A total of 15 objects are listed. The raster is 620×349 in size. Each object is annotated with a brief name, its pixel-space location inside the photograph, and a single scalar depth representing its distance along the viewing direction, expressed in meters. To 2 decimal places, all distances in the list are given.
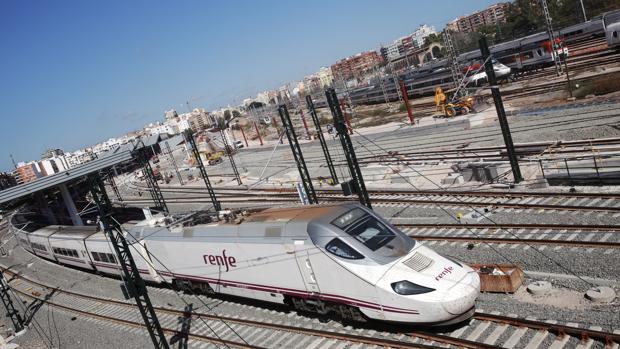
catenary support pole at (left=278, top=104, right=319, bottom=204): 26.27
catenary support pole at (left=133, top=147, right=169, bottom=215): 36.20
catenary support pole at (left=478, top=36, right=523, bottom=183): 23.16
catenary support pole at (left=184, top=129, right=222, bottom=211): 36.97
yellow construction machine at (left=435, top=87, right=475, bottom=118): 50.88
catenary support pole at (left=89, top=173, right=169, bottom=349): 14.73
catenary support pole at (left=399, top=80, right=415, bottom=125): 53.22
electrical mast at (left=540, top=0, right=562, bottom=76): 44.34
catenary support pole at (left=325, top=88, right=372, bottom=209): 20.06
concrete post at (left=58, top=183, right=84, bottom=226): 49.12
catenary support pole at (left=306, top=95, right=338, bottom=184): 28.61
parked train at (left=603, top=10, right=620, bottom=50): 51.84
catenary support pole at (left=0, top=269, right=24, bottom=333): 25.85
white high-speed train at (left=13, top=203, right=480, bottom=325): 12.62
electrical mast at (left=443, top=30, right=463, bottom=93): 45.94
